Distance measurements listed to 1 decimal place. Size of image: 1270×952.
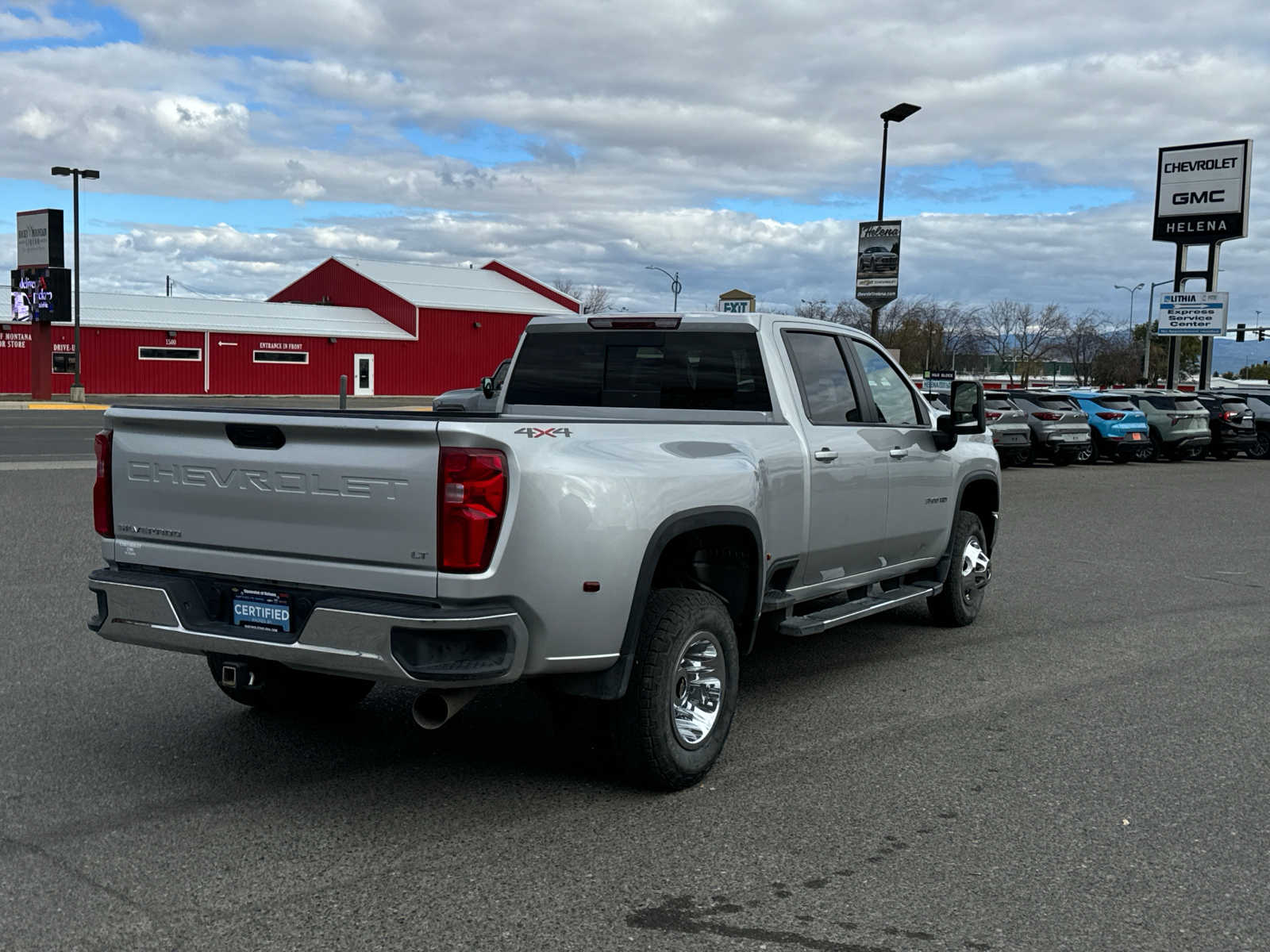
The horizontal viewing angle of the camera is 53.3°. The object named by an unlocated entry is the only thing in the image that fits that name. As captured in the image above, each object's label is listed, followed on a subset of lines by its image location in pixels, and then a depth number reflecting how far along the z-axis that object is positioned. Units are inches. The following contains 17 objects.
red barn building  1941.4
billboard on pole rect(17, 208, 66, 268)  1659.7
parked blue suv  1084.5
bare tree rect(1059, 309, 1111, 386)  3631.9
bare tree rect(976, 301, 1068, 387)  3565.5
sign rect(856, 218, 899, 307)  1222.9
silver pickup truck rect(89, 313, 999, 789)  165.8
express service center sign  1877.5
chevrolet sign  1825.8
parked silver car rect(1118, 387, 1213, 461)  1146.7
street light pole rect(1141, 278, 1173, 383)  3225.9
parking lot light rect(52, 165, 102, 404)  1678.2
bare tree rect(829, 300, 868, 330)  2329.0
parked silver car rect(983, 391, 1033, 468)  951.0
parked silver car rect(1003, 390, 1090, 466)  1013.2
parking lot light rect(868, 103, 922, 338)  1249.4
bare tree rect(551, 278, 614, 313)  3415.6
